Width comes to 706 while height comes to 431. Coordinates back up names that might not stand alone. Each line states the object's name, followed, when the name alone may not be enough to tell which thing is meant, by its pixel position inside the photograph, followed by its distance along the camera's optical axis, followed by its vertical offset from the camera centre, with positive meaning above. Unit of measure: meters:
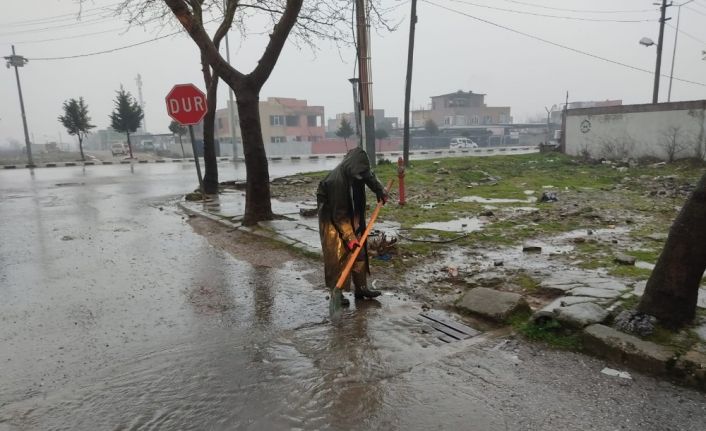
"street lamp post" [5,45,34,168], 31.25 +4.29
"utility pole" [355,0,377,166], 10.55 +1.85
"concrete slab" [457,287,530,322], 4.37 -1.62
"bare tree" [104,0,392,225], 8.61 +0.90
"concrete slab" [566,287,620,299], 4.44 -1.54
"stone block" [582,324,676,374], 3.34 -1.60
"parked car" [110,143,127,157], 46.06 -1.25
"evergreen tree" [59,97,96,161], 36.75 +1.52
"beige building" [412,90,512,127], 83.62 +3.64
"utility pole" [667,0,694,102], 31.24 +3.40
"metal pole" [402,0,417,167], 20.62 +2.43
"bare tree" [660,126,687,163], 18.26 -0.57
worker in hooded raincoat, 4.61 -0.70
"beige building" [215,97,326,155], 67.12 +2.02
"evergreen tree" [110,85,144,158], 37.38 +1.77
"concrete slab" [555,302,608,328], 3.92 -1.54
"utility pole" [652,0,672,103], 22.34 +4.10
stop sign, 11.19 +0.77
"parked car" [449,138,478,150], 50.20 -1.29
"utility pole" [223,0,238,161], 31.30 +0.59
